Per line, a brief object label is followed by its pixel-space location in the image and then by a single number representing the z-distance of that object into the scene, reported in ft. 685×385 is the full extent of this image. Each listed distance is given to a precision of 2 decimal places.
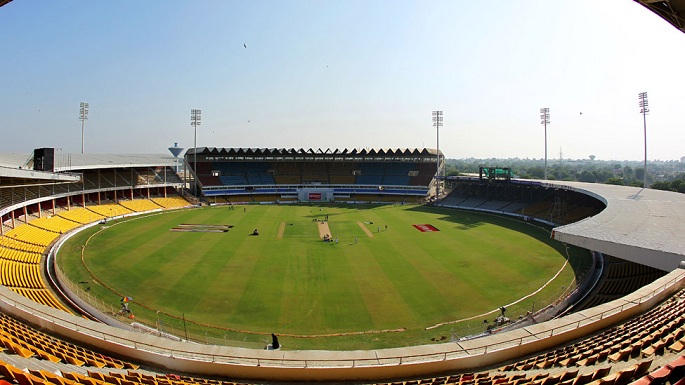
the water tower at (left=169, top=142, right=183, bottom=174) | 335.47
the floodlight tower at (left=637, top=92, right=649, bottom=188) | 187.93
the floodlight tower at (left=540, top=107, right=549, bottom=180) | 228.86
